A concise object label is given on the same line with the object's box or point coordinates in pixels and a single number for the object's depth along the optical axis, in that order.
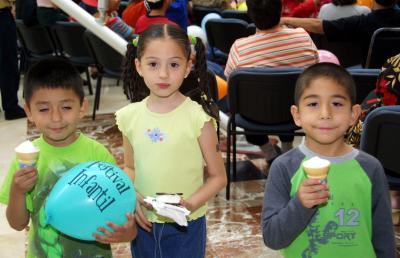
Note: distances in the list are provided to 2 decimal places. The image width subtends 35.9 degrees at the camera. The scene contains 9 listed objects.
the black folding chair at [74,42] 6.26
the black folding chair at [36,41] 6.96
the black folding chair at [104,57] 5.62
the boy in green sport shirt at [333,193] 1.63
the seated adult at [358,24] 5.07
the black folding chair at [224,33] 5.95
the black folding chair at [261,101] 3.74
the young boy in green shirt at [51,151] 1.83
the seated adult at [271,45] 3.98
